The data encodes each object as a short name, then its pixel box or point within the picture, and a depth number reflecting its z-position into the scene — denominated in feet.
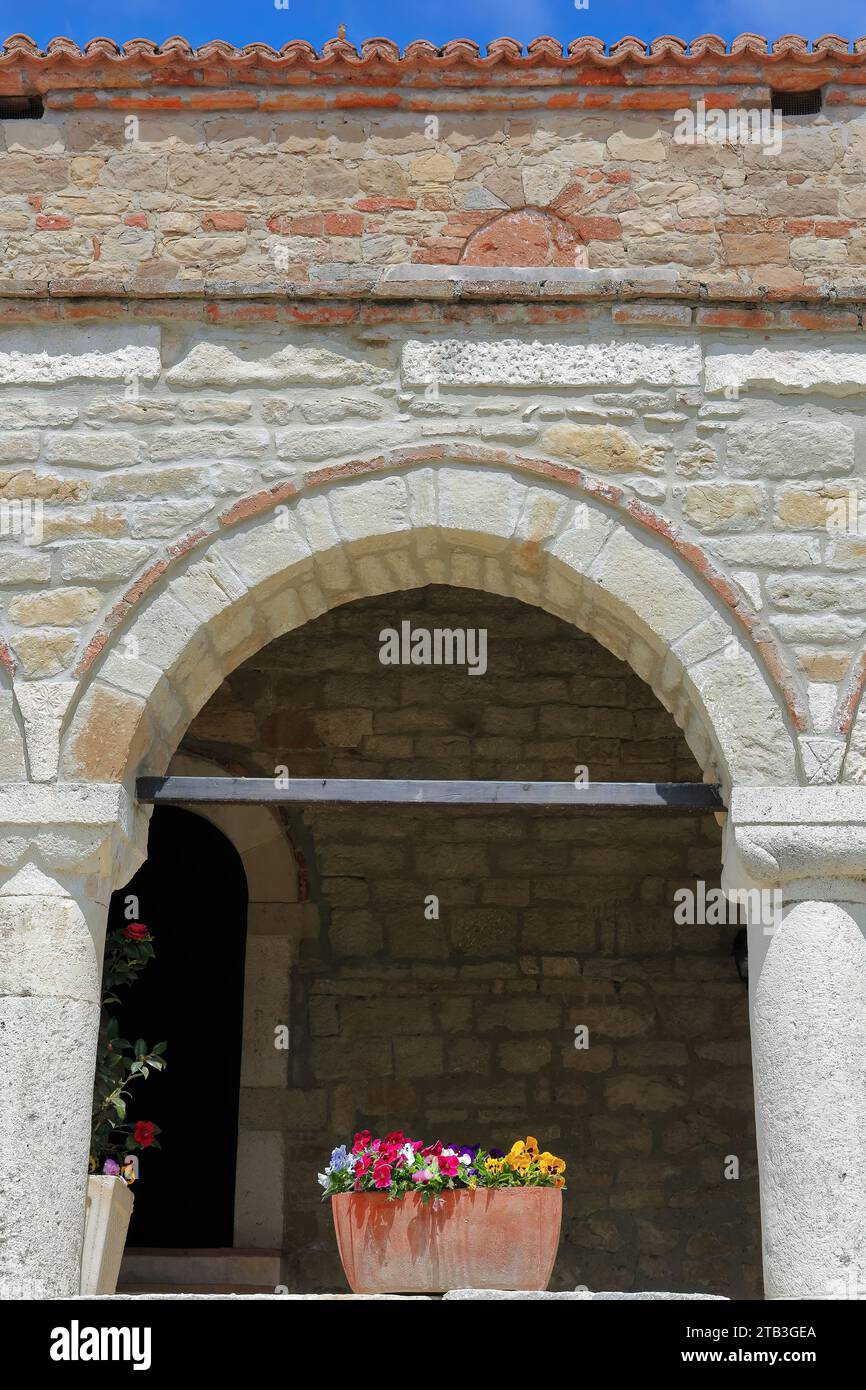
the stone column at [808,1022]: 12.98
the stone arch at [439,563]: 14.65
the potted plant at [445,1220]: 13.51
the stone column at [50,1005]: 13.25
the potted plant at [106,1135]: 14.29
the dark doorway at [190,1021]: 20.76
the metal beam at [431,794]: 14.85
